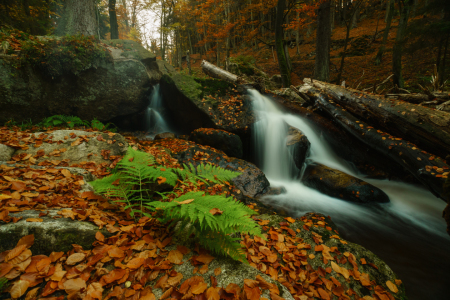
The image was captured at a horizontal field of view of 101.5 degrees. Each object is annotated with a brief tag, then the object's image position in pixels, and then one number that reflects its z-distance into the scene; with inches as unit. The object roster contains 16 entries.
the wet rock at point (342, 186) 207.7
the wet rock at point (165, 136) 317.5
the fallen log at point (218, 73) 440.7
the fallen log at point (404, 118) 176.1
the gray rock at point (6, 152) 118.0
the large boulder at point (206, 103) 306.7
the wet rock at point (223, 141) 271.4
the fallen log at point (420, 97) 224.1
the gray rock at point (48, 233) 53.0
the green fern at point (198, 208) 59.7
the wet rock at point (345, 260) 86.6
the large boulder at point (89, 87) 228.7
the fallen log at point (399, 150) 163.0
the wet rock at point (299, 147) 269.4
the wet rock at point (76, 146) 136.2
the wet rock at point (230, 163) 211.0
